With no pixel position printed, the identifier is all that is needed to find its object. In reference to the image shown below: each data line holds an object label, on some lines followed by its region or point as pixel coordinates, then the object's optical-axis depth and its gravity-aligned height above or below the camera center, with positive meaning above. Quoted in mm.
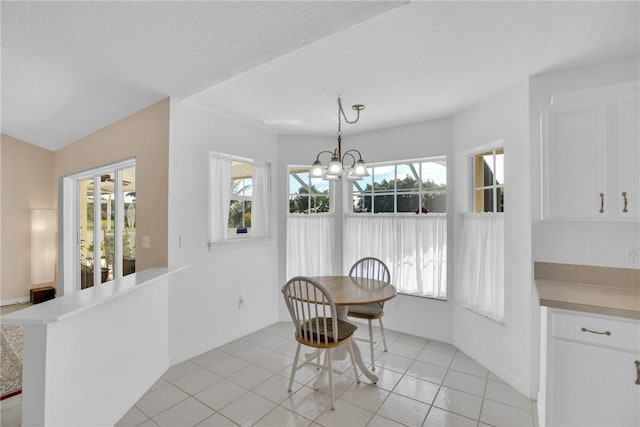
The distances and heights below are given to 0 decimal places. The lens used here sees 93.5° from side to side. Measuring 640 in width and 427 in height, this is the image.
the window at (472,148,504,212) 2930 +318
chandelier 2555 +370
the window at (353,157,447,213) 3568 +313
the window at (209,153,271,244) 3367 +209
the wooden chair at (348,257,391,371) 2890 -763
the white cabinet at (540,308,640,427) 1526 -845
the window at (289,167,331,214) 4258 +280
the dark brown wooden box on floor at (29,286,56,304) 4879 -1273
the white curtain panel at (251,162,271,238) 3887 +133
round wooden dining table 2414 -692
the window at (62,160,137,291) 3398 -110
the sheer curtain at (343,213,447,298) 3471 -420
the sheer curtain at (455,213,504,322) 2789 -525
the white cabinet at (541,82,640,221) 1863 +369
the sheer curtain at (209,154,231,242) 3330 +212
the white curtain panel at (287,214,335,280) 4129 -401
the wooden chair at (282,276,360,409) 2256 -943
